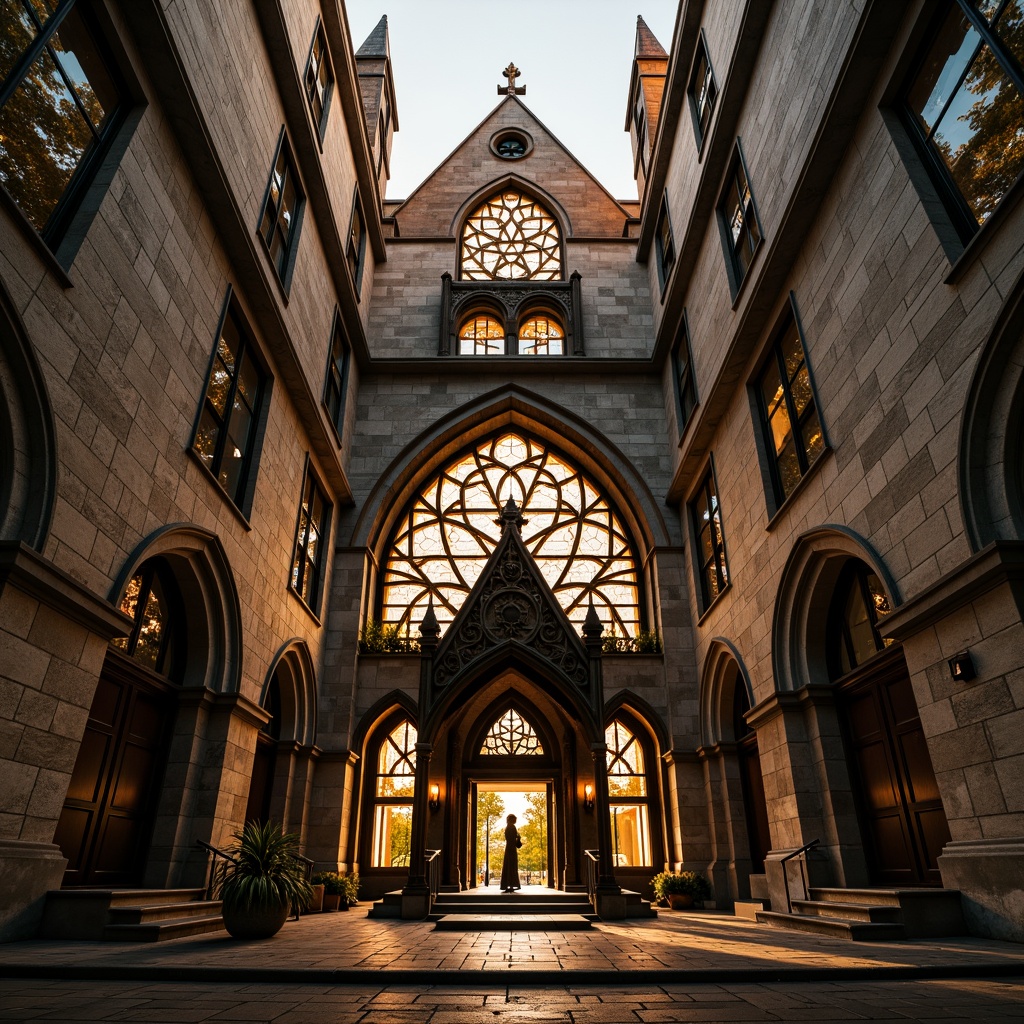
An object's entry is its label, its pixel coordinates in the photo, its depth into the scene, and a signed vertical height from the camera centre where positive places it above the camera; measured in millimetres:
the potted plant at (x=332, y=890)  12000 -149
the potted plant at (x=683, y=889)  12289 -125
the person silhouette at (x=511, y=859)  13969 +382
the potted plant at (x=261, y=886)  7262 -61
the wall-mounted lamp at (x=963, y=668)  6172 +1646
